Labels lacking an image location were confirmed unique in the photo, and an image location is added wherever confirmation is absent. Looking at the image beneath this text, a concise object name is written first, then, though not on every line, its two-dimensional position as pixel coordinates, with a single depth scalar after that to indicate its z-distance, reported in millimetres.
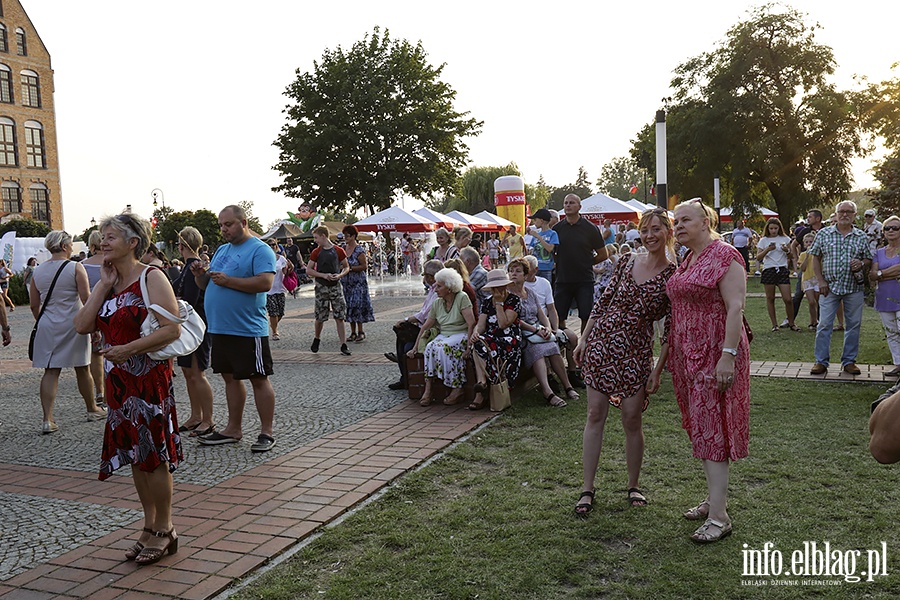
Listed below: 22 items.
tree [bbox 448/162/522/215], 70312
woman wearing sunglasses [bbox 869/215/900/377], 7227
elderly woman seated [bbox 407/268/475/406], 7195
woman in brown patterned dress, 4246
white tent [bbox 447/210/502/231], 31155
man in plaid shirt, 7742
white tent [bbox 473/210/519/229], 34431
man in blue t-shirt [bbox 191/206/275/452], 5699
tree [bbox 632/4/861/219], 34688
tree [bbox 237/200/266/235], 70538
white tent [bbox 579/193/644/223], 23516
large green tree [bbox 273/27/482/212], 39812
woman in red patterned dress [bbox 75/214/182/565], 3791
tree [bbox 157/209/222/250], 51281
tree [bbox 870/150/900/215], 12148
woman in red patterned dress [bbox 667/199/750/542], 3762
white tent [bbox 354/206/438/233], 24234
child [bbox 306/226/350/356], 11156
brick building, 49894
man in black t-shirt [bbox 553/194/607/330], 8375
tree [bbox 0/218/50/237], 40062
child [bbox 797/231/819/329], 10991
